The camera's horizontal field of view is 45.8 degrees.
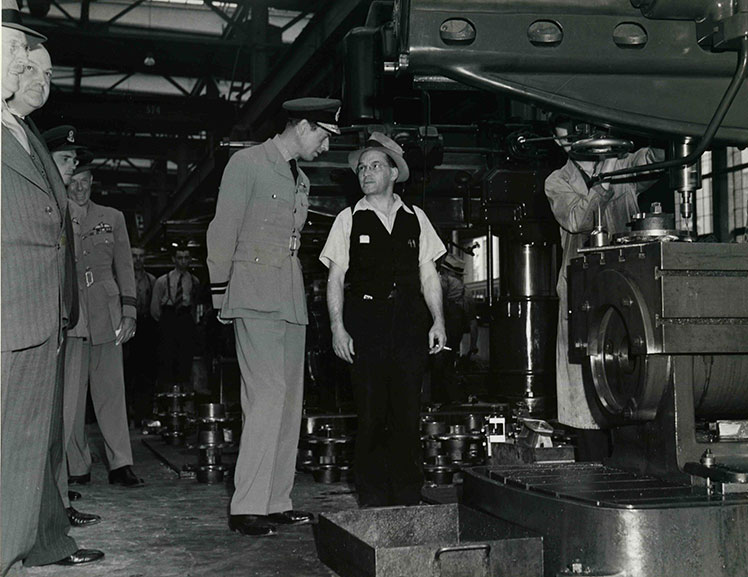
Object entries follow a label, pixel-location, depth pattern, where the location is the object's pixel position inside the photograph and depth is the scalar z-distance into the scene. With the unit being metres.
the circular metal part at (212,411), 4.99
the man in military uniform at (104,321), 4.29
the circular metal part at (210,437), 4.62
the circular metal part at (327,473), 4.43
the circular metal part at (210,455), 4.54
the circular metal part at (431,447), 4.45
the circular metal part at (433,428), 4.50
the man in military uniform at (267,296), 3.18
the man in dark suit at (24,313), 2.22
